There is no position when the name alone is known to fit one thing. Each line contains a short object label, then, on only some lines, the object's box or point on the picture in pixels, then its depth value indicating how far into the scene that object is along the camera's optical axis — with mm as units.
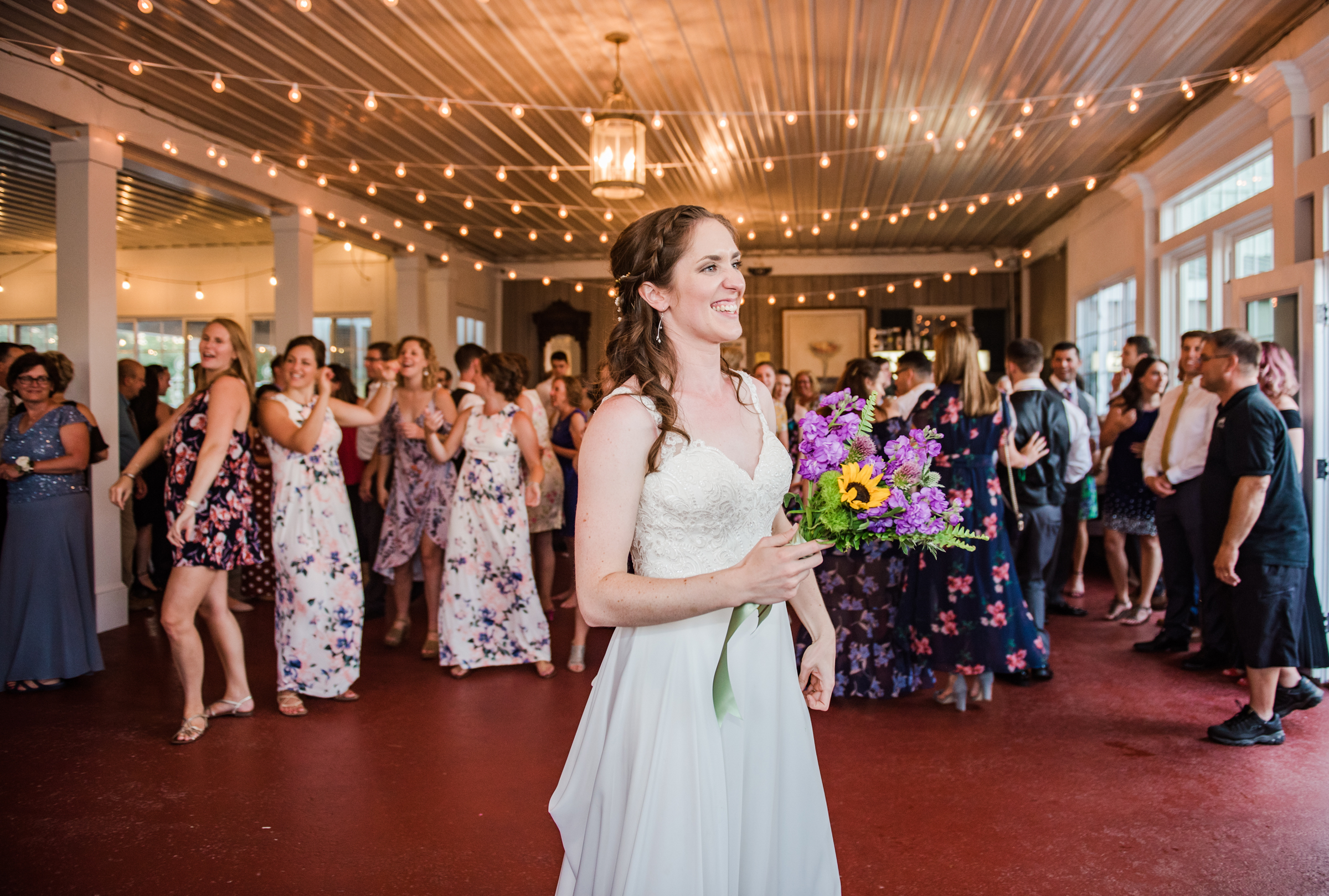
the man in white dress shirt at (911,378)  4770
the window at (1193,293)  7086
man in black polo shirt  3396
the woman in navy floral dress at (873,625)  4082
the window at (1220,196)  5965
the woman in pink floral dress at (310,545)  3969
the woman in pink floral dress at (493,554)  4590
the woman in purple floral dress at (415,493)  4949
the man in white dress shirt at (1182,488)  4574
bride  1371
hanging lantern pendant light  5309
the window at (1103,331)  8797
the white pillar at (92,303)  5602
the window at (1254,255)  6031
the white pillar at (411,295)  10812
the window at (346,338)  12227
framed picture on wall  12898
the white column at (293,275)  8031
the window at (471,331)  12473
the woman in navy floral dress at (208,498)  3510
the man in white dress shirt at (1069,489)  5902
